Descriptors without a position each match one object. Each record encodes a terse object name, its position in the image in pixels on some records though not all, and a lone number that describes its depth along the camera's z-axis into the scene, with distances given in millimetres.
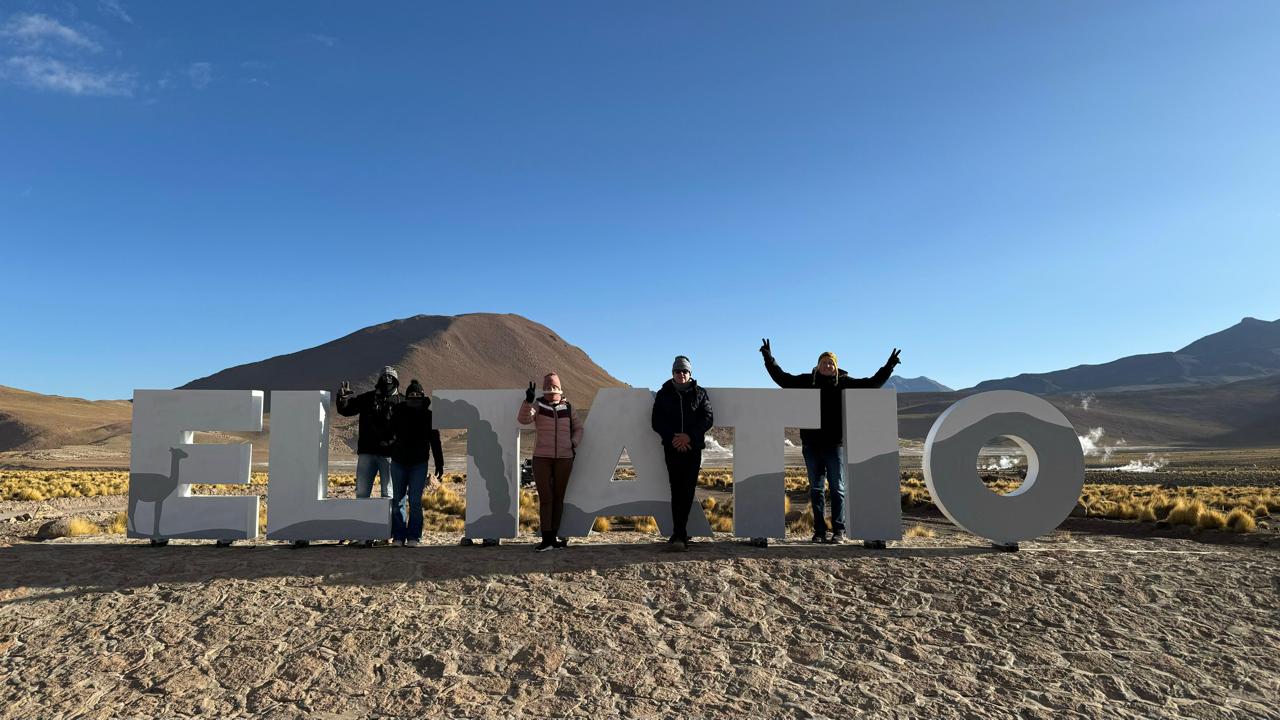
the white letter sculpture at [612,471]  8148
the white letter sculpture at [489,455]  8203
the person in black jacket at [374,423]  8031
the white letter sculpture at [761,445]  8234
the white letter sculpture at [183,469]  8195
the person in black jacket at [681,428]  7574
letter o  8008
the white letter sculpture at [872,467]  8055
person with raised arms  8234
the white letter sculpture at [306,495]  8141
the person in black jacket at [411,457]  8117
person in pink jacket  7637
